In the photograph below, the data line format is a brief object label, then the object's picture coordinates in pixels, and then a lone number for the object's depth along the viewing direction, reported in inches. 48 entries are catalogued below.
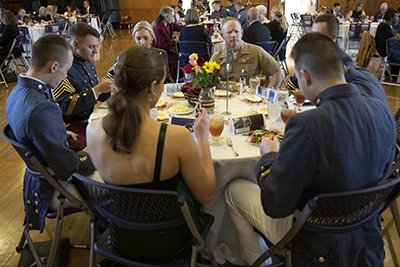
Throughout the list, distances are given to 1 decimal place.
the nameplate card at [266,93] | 93.1
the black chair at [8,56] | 226.7
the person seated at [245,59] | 128.6
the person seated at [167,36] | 217.0
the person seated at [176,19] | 334.0
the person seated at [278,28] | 240.7
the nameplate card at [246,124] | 73.1
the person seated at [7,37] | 230.3
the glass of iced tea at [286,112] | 71.7
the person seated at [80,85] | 97.8
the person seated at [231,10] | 434.0
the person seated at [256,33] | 196.5
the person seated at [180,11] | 461.8
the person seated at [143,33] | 136.8
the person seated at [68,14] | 446.7
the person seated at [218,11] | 435.5
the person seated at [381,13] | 398.4
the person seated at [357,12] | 419.8
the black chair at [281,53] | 218.5
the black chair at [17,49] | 231.3
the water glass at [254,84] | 102.7
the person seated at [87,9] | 497.8
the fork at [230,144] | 64.3
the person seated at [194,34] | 203.3
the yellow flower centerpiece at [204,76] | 80.3
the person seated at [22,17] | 394.6
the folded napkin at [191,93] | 90.3
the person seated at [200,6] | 490.3
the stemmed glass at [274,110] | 73.1
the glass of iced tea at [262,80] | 106.9
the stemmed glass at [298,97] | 85.0
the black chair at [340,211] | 42.6
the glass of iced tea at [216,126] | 66.5
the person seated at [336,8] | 433.5
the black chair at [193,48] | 182.4
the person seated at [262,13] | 281.9
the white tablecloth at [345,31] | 312.7
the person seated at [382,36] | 221.0
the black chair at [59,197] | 58.0
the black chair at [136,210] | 45.0
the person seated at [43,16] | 416.2
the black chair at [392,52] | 193.9
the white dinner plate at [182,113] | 86.2
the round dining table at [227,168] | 64.5
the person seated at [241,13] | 367.3
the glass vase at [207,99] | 83.7
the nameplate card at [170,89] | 105.0
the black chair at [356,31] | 283.3
